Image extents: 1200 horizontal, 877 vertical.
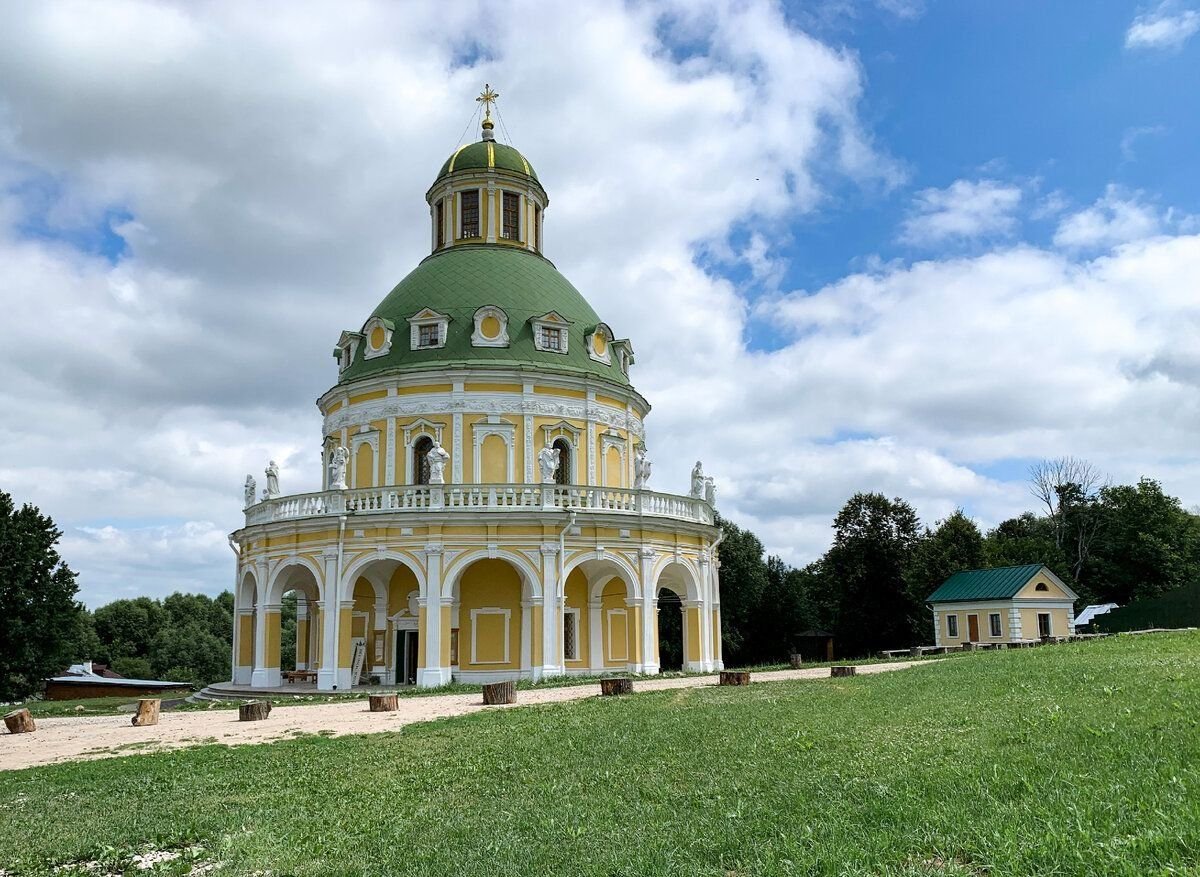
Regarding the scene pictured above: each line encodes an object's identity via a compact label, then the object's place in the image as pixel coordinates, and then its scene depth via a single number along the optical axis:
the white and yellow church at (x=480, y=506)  29.39
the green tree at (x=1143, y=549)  60.66
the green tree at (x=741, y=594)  60.62
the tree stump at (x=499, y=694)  20.78
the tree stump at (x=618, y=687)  21.27
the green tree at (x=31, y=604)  37.47
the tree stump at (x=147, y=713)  20.39
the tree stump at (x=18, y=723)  20.33
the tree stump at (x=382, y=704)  20.61
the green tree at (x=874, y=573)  56.19
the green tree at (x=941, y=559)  53.16
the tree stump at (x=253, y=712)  19.91
